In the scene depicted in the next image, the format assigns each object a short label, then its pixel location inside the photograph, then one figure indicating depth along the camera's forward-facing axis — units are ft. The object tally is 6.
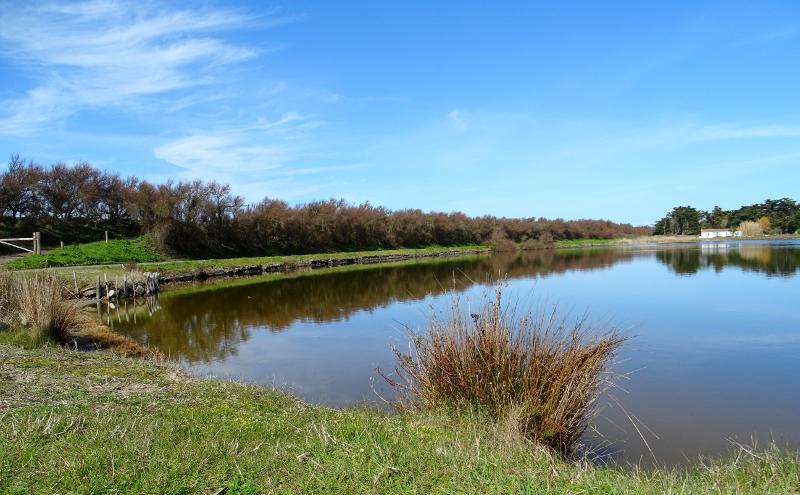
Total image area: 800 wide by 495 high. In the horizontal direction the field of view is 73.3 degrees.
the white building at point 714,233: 379.76
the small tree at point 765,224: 360.48
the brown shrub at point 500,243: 289.45
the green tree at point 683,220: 431.84
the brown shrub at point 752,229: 352.49
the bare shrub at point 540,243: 314.63
